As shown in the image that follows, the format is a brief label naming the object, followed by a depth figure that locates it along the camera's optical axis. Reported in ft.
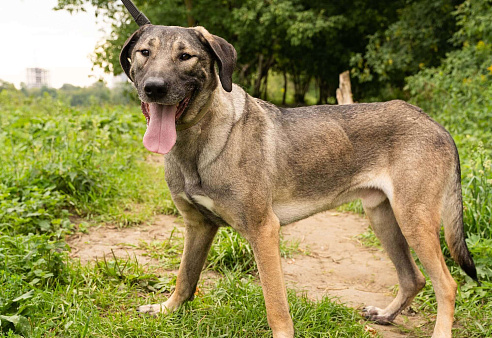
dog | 9.03
